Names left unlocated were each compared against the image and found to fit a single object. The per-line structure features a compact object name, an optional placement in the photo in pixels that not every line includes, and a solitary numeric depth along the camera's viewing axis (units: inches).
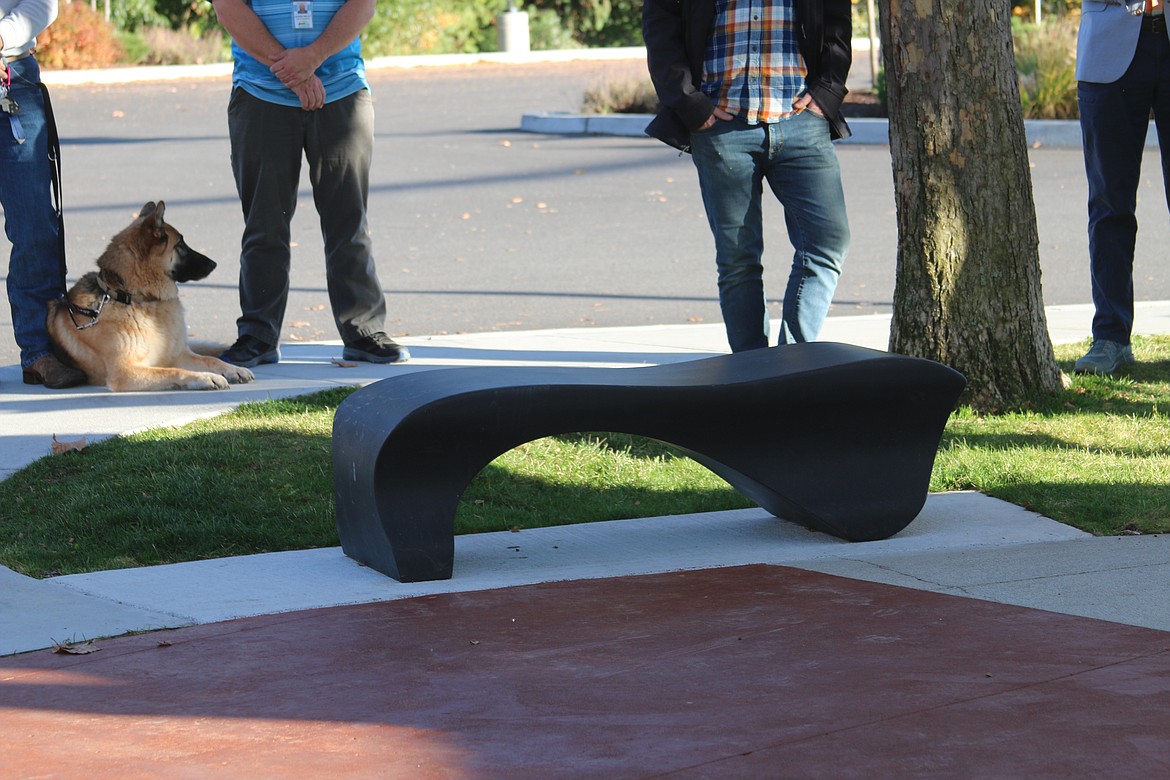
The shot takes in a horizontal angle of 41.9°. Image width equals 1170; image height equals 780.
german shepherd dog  272.7
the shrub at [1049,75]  735.7
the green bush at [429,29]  1325.0
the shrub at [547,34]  1464.1
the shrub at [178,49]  1227.9
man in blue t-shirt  279.0
